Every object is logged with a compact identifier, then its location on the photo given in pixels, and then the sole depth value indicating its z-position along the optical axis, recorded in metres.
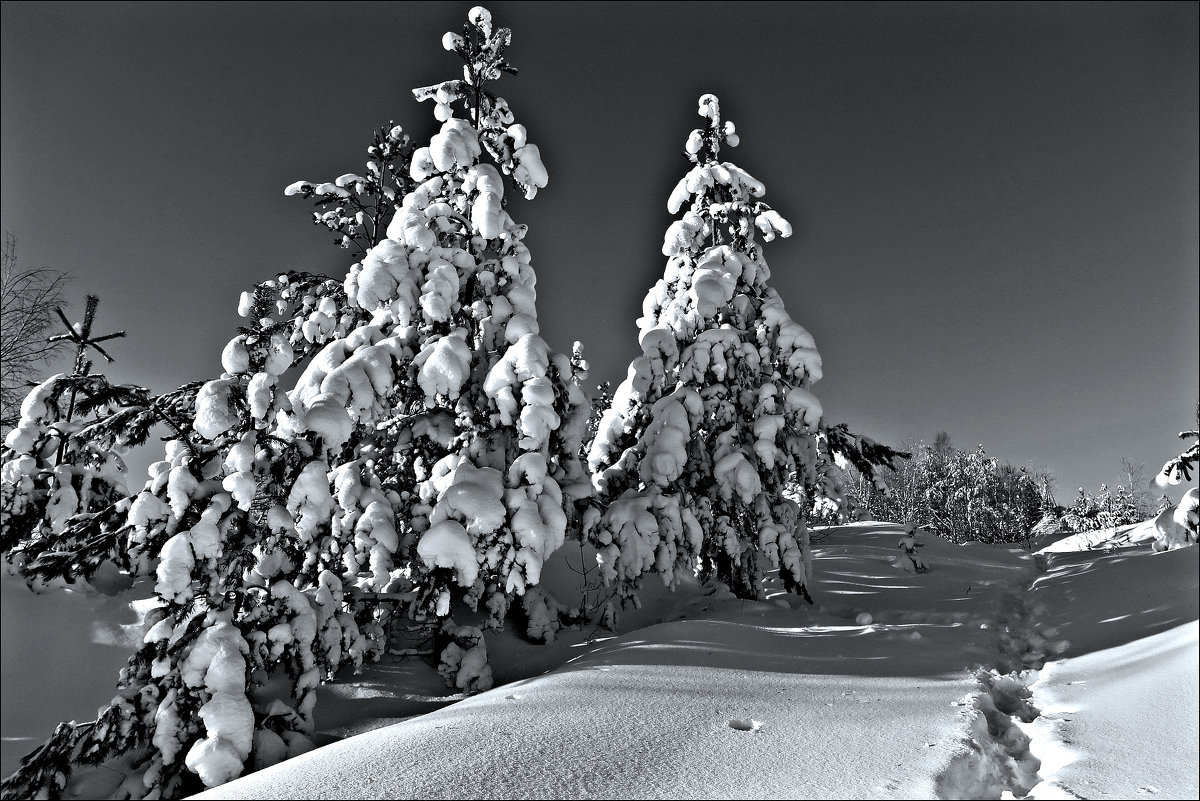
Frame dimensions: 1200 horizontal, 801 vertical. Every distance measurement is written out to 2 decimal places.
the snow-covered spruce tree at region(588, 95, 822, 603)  9.75
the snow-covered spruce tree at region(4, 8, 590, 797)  5.02
